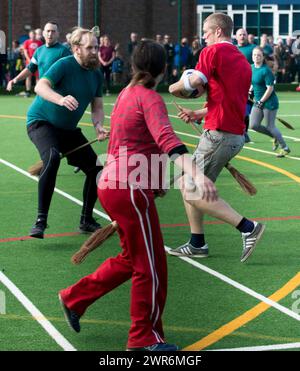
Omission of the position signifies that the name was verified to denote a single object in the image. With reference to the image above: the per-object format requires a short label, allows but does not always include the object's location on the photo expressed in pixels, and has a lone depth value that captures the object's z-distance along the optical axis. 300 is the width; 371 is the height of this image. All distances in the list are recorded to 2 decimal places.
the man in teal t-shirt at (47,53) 14.49
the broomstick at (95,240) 7.25
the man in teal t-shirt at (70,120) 10.81
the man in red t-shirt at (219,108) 9.82
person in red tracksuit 6.89
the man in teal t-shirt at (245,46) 20.66
